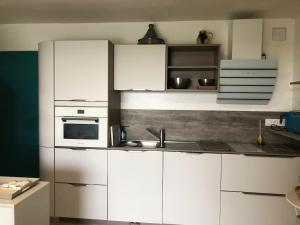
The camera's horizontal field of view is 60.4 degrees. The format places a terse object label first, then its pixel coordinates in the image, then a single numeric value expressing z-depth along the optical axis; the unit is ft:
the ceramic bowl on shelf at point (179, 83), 9.89
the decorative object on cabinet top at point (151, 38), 9.80
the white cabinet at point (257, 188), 8.64
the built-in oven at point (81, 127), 9.41
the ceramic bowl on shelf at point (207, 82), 9.81
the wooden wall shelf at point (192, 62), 10.24
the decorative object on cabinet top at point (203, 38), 9.89
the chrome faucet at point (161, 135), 10.38
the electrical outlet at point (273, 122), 10.28
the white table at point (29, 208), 4.83
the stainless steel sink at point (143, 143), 10.37
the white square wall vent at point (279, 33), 10.14
